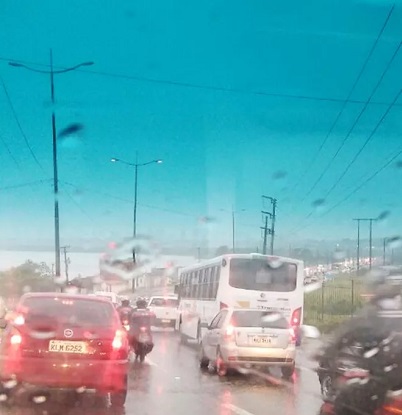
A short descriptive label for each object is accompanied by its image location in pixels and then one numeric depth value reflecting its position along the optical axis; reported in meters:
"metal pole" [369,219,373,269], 27.75
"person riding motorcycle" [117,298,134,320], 18.44
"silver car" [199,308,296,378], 15.00
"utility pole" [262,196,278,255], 41.22
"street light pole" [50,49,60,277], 34.62
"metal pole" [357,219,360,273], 28.45
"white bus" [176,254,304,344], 22.61
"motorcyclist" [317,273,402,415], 8.09
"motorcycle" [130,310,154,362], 17.17
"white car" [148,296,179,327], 36.38
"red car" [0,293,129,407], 9.70
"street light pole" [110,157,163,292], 40.69
